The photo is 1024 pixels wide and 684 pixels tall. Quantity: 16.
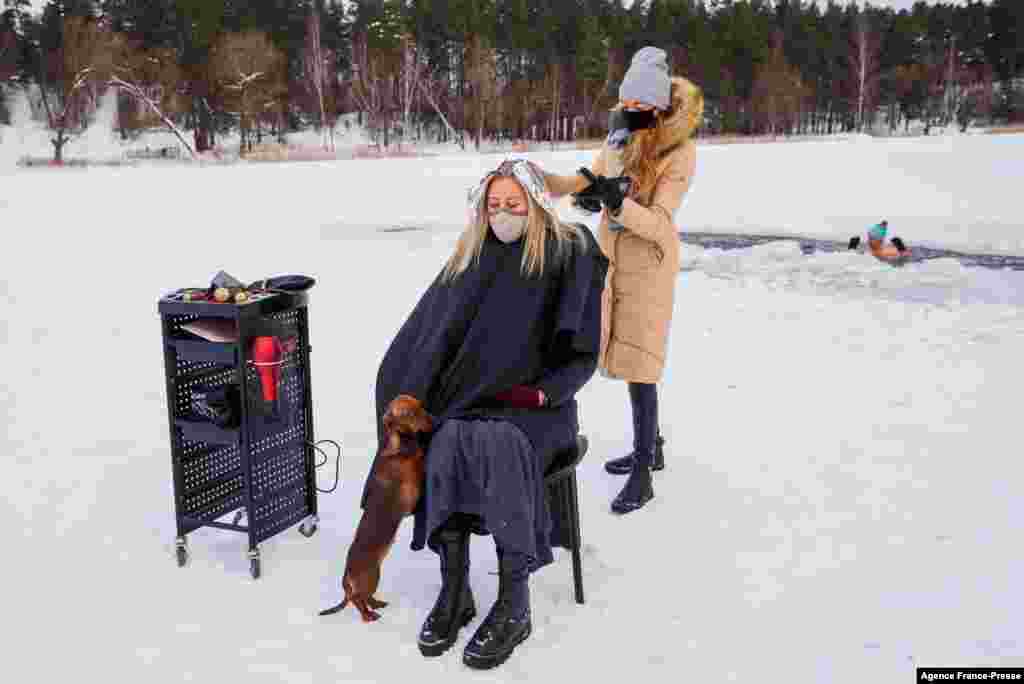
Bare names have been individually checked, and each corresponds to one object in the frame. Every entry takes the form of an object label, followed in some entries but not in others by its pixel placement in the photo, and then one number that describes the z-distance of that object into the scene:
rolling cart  2.79
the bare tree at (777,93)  46.38
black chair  2.70
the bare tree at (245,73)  38.22
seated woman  2.45
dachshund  2.51
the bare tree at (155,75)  37.38
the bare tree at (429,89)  42.92
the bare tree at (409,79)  40.19
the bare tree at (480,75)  42.41
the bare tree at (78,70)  35.53
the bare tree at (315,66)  42.23
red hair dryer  2.79
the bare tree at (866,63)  49.91
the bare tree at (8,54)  42.09
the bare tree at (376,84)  42.19
